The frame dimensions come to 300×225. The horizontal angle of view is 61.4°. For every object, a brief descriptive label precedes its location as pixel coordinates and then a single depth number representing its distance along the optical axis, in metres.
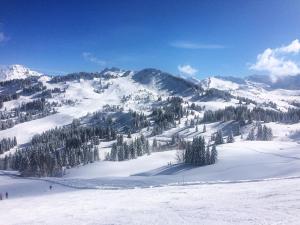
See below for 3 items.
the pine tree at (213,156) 85.83
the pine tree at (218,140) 125.04
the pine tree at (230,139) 128.55
